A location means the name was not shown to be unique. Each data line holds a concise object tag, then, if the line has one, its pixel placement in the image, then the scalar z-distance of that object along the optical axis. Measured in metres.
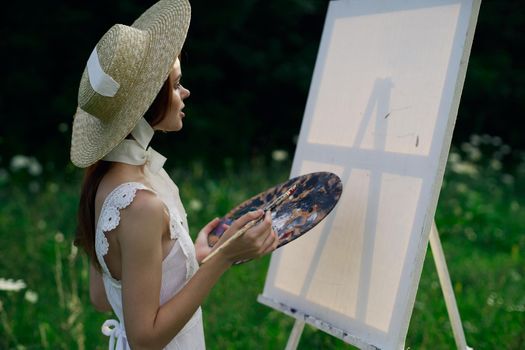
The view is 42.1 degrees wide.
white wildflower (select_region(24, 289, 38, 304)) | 2.29
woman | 1.29
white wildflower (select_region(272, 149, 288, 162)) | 4.35
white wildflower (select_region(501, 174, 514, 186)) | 5.99
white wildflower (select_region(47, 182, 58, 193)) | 4.54
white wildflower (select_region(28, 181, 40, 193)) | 5.17
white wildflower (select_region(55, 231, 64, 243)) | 2.78
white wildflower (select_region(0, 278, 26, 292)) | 1.68
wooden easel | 1.61
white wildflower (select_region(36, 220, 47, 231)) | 3.78
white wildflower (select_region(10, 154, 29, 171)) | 4.25
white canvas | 1.52
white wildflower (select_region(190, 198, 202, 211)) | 3.70
